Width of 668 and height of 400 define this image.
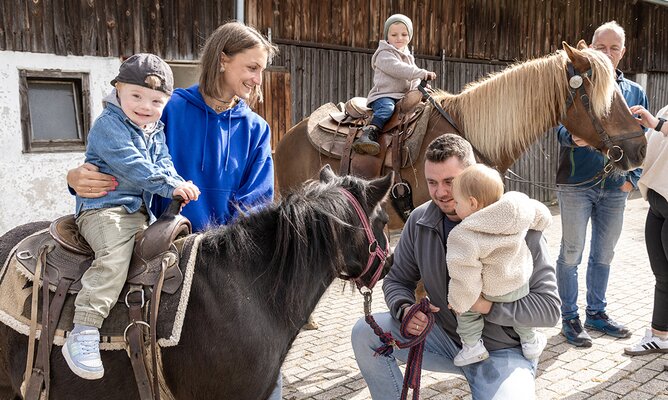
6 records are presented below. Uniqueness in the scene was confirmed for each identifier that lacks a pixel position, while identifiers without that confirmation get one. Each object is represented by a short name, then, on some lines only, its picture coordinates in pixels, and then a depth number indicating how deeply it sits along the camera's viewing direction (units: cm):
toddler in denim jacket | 187
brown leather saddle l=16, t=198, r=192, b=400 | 192
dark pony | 196
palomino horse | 387
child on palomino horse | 453
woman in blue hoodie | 245
